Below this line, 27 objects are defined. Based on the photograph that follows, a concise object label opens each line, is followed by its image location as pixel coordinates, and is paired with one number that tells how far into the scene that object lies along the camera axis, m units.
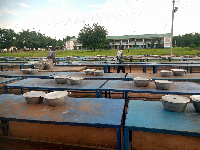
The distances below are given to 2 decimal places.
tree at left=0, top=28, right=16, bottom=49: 40.50
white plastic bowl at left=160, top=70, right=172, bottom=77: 4.08
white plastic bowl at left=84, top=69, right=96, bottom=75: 4.54
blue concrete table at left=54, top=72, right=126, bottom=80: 4.14
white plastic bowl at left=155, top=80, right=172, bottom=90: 2.89
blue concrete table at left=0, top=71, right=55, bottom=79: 4.62
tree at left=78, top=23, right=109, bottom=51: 34.97
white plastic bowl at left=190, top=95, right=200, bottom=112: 1.90
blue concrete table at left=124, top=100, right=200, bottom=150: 1.57
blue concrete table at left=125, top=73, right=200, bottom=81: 3.78
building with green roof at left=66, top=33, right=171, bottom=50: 43.50
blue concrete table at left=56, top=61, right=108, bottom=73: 7.06
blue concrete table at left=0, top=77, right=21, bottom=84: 3.91
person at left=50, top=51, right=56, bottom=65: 7.84
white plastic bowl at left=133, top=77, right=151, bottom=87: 3.09
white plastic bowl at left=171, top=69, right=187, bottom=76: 4.12
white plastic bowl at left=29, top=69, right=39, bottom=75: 4.95
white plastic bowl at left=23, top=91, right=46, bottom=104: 2.32
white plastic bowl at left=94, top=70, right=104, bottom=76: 4.34
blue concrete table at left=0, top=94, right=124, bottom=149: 1.81
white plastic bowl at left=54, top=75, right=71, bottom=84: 3.44
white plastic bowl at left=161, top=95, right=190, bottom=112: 1.90
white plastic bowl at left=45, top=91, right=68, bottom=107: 2.19
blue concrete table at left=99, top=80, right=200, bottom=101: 2.83
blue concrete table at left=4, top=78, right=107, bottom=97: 3.19
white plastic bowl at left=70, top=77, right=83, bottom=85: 3.35
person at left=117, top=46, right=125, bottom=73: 7.66
